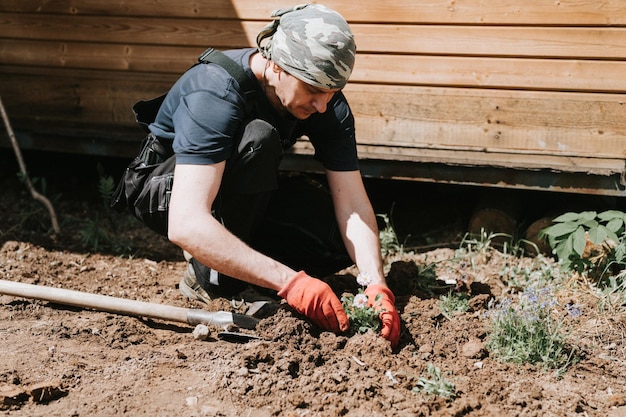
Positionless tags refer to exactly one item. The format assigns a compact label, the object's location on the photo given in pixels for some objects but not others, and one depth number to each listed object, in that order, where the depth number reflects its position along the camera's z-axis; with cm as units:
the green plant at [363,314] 316
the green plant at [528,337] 317
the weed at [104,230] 473
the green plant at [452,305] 358
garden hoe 330
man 310
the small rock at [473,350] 319
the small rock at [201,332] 325
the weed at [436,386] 286
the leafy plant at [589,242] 395
